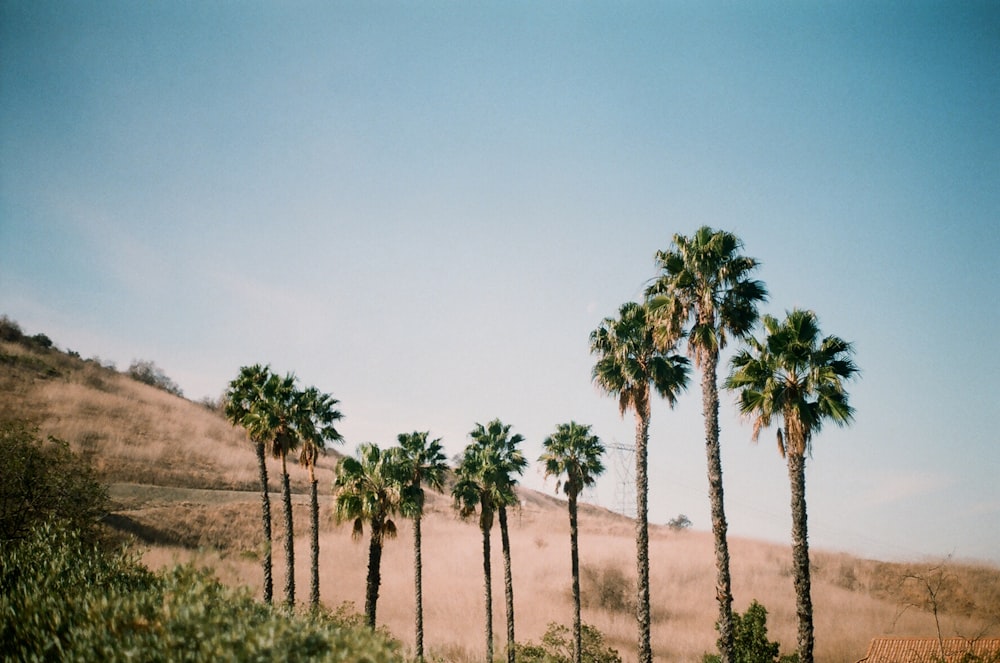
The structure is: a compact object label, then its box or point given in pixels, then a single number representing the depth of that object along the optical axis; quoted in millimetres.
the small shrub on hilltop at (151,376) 155300
